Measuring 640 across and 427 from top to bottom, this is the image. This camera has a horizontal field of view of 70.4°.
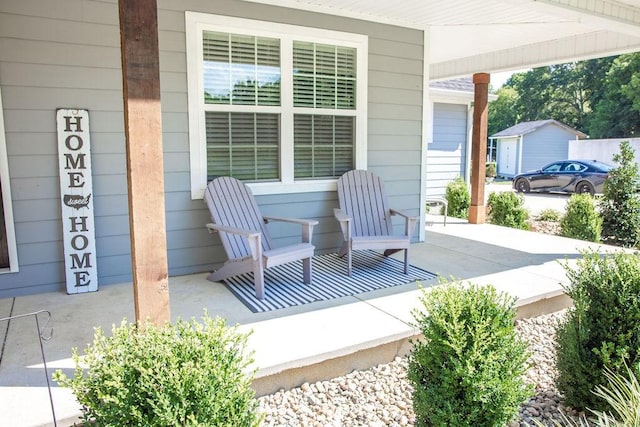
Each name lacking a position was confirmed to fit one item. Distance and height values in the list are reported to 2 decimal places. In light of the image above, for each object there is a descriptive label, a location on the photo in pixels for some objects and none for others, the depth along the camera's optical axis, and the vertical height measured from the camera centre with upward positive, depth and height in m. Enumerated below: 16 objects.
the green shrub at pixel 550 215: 8.77 -1.02
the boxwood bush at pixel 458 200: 8.86 -0.74
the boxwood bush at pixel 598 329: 2.21 -0.83
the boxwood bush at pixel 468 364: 1.88 -0.85
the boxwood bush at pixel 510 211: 7.71 -0.82
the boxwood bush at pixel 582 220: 6.71 -0.84
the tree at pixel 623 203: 6.84 -0.60
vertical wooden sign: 3.68 -0.33
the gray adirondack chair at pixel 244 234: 3.60 -0.62
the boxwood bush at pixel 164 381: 1.44 -0.72
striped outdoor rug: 3.61 -1.07
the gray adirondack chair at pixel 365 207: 4.73 -0.48
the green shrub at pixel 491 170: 23.25 -0.37
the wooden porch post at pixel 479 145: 7.21 +0.28
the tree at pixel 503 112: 38.53 +4.34
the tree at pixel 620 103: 25.06 +3.55
